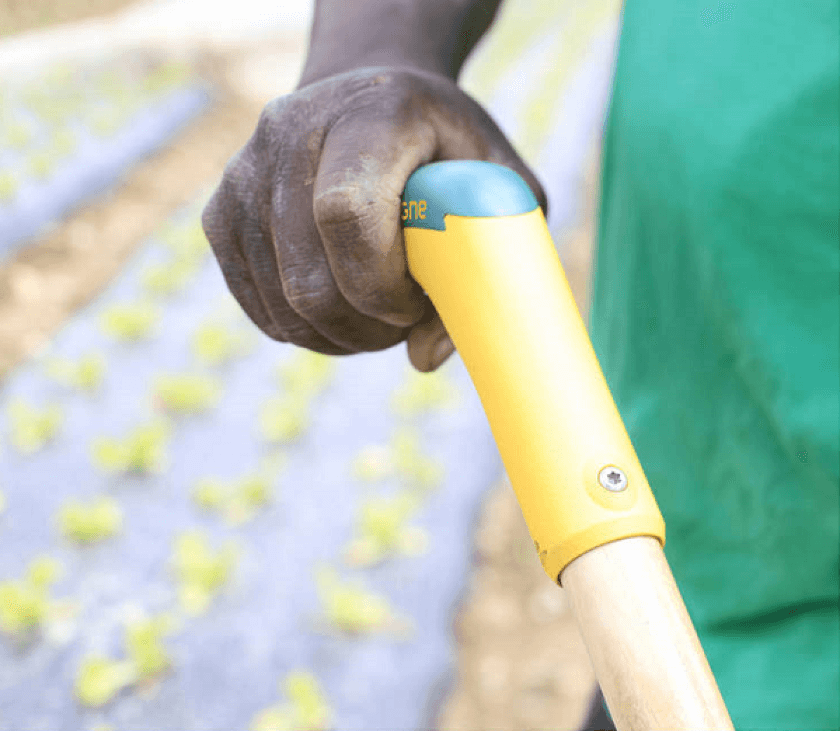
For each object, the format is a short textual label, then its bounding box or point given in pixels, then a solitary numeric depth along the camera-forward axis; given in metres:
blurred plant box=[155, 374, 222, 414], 2.70
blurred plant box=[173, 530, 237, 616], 2.05
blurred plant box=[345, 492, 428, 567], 2.31
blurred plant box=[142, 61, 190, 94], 5.69
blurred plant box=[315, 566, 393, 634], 2.06
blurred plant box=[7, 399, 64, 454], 2.45
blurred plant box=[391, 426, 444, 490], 2.61
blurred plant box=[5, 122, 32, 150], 4.24
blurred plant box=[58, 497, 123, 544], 2.15
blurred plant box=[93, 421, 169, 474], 2.39
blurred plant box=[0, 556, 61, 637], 1.86
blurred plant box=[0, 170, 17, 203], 3.61
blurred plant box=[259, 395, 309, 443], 2.65
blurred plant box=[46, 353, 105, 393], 2.72
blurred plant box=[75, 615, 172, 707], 1.75
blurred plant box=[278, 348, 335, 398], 2.88
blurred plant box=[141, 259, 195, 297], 3.36
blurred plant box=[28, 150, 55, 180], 3.99
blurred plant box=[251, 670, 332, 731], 1.79
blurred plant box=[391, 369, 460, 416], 2.91
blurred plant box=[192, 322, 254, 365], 2.97
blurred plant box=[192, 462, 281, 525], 2.36
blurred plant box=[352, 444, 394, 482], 2.60
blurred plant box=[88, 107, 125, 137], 4.71
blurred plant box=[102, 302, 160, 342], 3.00
